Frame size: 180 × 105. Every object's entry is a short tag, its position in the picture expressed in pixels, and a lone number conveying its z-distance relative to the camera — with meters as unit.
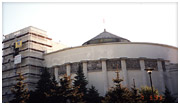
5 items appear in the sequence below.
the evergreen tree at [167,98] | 28.31
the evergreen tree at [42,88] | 30.11
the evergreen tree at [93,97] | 28.97
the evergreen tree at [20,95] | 24.55
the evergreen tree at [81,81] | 30.13
